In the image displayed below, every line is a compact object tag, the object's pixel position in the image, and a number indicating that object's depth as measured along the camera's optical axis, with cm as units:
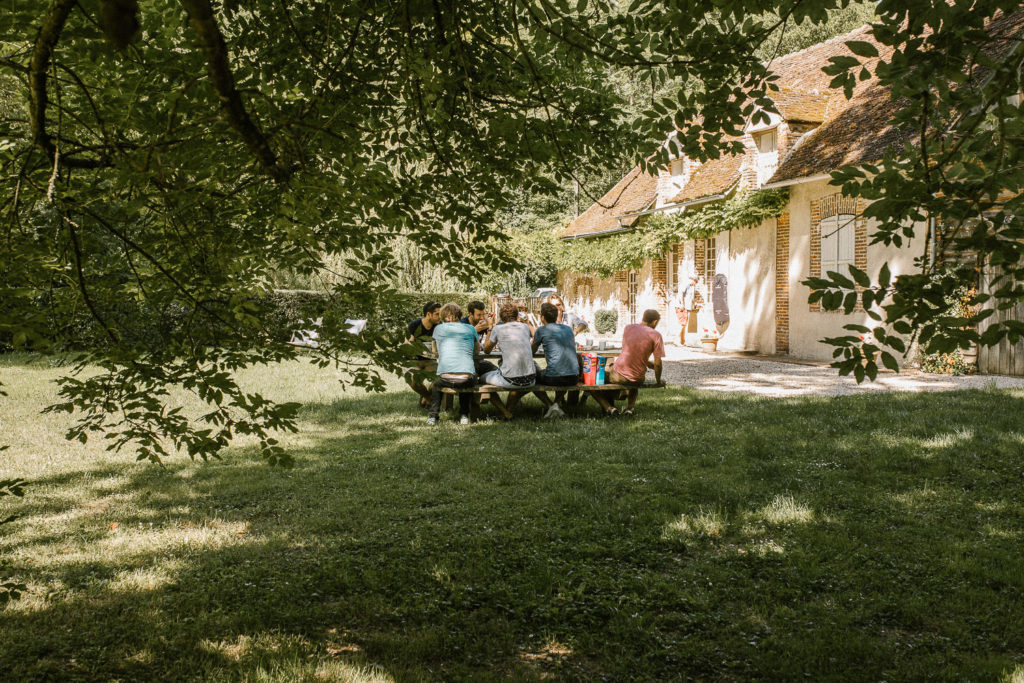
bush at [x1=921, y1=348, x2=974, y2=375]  1268
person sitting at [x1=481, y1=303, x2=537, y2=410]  881
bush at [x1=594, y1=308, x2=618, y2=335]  2509
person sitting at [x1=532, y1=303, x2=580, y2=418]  895
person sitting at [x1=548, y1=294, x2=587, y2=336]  1225
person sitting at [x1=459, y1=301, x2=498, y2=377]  953
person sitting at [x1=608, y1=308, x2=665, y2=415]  888
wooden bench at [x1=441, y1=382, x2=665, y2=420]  878
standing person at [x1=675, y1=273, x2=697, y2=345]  2030
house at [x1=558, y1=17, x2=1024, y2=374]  1481
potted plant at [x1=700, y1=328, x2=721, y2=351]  1908
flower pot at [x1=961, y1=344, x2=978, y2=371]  1266
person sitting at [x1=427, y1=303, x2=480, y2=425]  866
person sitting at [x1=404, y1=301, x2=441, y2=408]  890
